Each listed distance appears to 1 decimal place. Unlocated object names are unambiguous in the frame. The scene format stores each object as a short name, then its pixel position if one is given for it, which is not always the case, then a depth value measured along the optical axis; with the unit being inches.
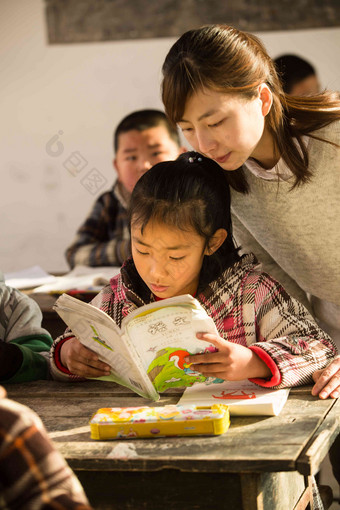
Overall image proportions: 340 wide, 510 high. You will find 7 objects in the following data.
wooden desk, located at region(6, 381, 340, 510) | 66.9
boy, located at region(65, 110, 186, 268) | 120.3
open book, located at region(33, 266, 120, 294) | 100.4
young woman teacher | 77.7
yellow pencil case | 69.4
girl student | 77.4
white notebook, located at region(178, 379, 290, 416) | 71.2
